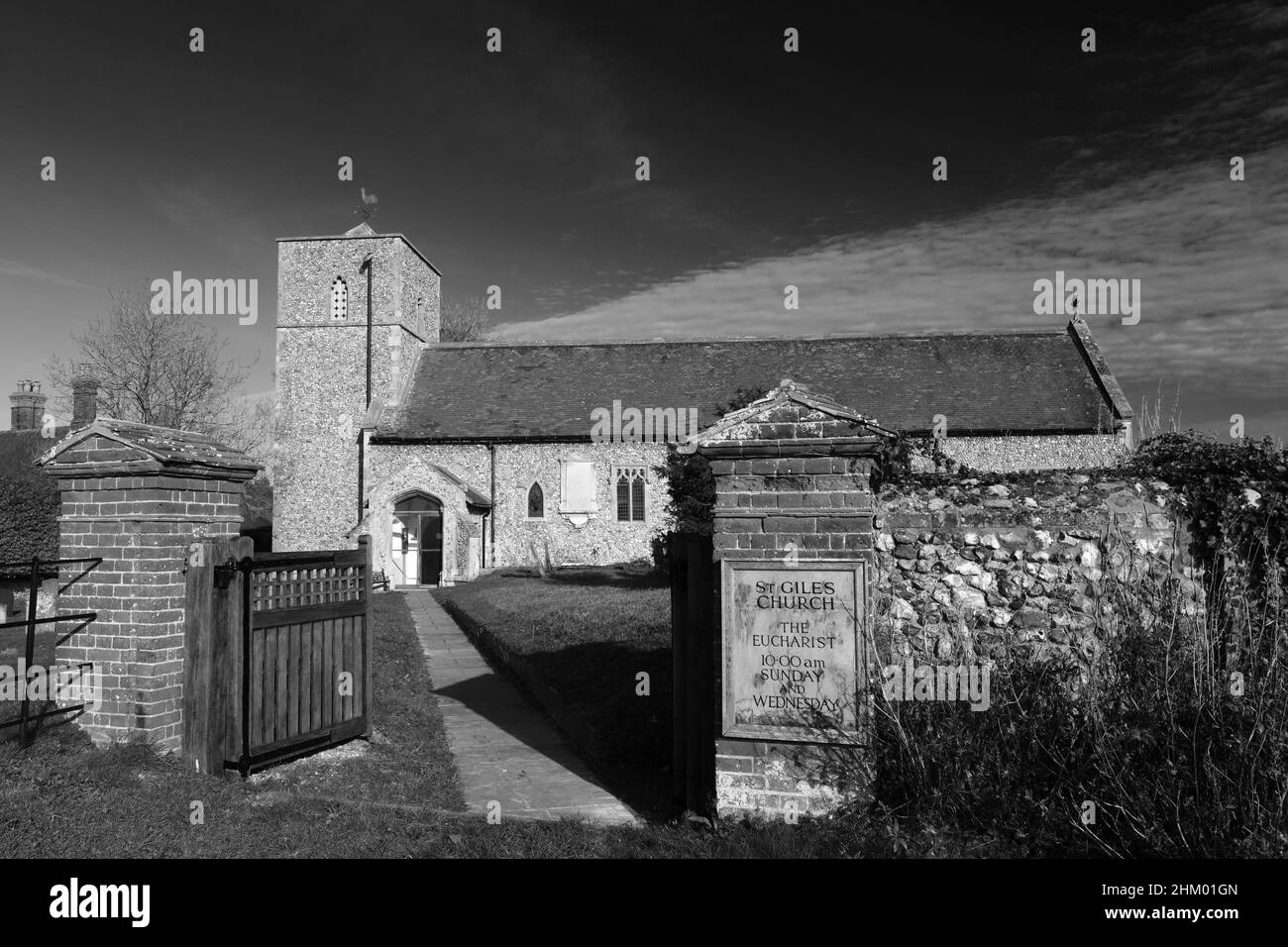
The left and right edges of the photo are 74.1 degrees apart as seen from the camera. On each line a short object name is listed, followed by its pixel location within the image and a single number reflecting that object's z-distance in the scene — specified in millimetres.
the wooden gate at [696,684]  5375
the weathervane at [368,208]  31969
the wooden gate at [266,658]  6262
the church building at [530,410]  25750
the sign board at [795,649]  4973
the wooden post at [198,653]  6223
